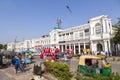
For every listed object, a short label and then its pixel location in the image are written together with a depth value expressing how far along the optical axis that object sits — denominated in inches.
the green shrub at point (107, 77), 143.4
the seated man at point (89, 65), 237.1
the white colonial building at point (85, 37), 852.6
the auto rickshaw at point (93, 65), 225.1
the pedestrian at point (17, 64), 334.7
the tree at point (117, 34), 659.4
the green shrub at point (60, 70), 211.4
